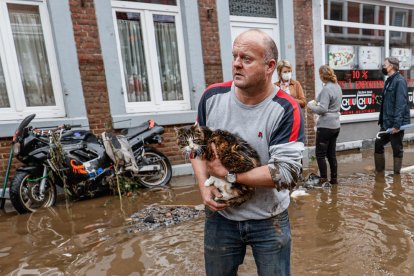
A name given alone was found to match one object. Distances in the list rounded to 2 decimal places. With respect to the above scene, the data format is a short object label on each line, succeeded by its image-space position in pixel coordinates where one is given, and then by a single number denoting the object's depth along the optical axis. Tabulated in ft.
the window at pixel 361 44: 25.75
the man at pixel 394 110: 16.55
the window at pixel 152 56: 19.24
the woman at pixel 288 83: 15.48
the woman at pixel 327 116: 15.25
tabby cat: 5.02
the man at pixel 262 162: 4.87
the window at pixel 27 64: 16.44
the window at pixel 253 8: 21.75
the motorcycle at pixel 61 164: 13.99
